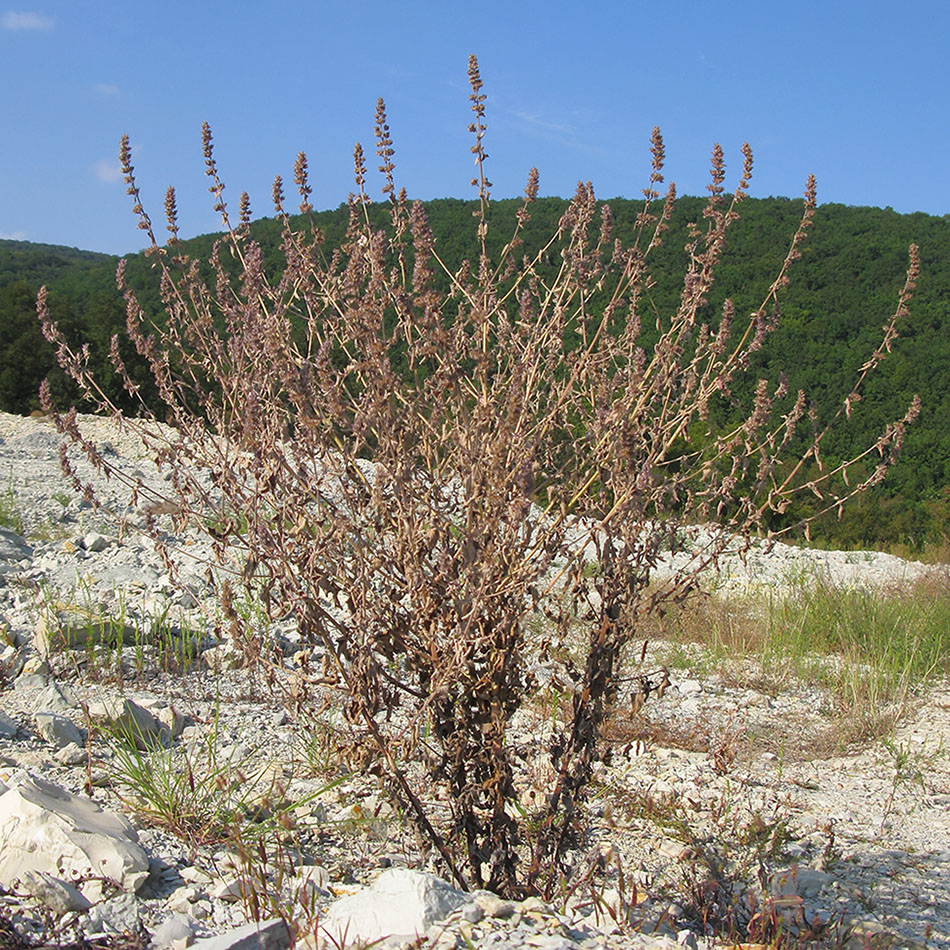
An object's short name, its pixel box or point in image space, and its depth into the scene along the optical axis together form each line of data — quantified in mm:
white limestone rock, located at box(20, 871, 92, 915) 1962
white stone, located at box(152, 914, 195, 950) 1871
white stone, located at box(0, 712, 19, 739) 3310
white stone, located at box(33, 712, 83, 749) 3252
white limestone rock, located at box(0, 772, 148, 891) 2158
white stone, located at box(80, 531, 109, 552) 6594
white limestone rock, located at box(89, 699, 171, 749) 3289
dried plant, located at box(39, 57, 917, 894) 2105
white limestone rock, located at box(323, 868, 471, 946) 1738
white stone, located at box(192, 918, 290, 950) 1620
